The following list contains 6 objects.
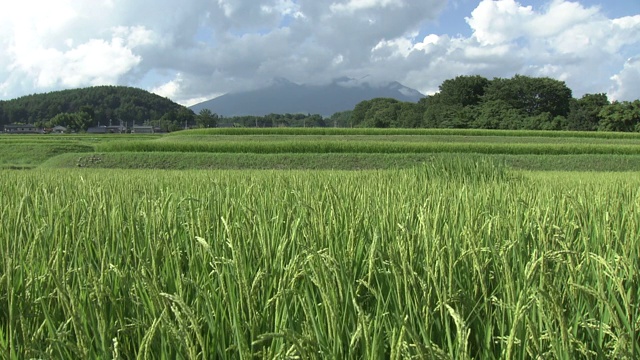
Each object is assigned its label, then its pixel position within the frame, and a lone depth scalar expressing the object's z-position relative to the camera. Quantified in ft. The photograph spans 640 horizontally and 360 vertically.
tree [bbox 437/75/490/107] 238.89
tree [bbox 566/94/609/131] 179.11
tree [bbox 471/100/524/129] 167.53
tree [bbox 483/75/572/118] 215.10
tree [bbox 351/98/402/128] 291.79
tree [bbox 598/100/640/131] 161.48
